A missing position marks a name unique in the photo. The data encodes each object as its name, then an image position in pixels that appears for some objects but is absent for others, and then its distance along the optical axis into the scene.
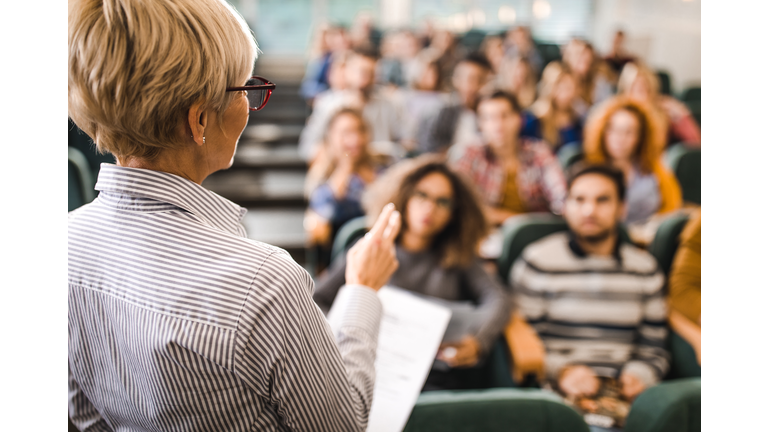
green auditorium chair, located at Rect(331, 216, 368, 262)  1.65
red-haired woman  2.40
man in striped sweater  1.55
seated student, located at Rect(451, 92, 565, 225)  2.52
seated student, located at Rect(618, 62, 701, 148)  3.58
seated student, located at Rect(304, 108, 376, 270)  2.05
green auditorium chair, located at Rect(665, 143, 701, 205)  2.84
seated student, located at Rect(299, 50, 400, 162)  3.00
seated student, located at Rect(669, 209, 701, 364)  1.59
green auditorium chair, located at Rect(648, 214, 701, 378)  1.83
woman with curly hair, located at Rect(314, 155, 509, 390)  1.52
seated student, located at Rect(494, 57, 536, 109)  4.14
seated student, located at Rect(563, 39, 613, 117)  4.23
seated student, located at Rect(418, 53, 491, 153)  3.23
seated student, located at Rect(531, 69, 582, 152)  3.45
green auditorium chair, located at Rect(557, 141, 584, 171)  2.73
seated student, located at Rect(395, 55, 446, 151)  3.40
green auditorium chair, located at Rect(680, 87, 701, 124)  4.78
